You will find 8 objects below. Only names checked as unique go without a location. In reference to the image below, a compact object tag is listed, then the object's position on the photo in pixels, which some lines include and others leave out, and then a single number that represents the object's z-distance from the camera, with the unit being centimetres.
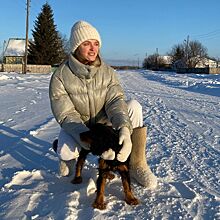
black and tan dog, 231
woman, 263
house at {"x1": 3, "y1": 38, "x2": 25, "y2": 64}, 4961
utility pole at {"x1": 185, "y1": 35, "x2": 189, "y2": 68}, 6357
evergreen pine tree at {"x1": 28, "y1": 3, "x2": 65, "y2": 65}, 3776
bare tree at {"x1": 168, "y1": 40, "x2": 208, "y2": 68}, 6393
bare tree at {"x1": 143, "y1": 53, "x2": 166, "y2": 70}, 7761
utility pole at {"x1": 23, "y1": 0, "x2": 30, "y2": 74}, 3028
